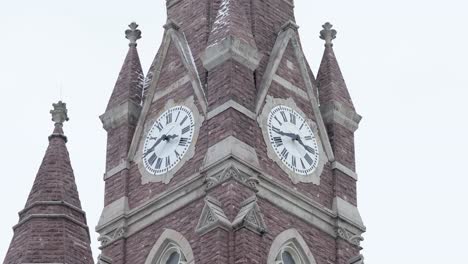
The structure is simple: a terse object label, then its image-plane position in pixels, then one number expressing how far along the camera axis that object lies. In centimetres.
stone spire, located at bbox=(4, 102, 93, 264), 4491
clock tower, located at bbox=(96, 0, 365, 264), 5056
